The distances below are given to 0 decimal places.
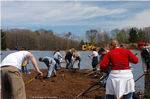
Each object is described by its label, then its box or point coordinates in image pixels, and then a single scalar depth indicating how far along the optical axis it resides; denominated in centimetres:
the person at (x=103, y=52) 548
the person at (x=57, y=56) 1220
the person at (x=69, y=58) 1255
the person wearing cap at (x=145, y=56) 532
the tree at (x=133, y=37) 3372
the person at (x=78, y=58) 1292
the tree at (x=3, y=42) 3487
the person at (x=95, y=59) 1058
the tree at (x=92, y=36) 5047
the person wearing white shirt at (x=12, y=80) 362
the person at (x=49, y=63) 928
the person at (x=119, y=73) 359
